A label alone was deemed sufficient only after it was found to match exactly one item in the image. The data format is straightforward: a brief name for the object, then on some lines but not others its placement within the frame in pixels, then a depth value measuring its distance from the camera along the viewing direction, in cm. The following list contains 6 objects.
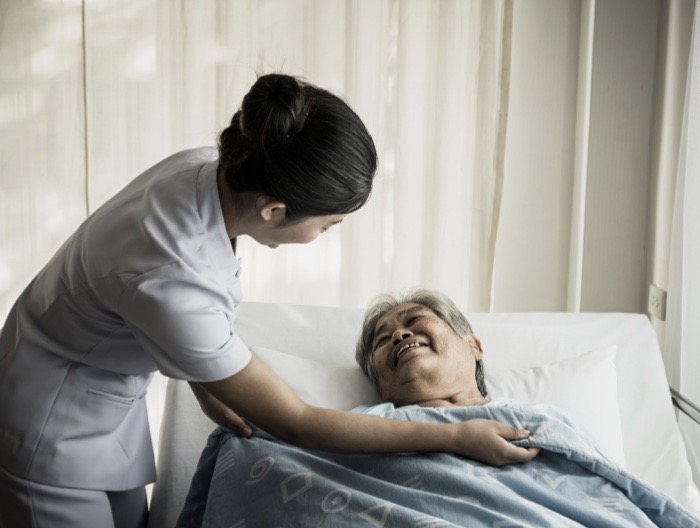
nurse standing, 136
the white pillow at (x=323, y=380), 210
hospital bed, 208
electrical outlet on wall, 297
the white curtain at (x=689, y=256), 245
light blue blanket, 157
